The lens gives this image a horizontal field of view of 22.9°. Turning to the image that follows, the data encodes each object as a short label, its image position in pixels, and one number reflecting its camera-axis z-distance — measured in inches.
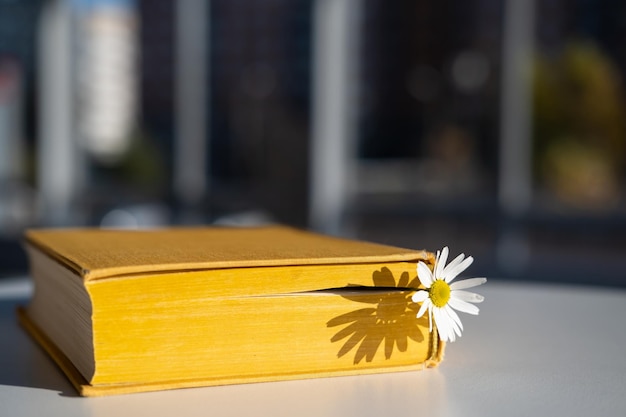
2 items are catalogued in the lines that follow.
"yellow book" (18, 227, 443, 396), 21.2
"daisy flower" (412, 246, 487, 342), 22.2
